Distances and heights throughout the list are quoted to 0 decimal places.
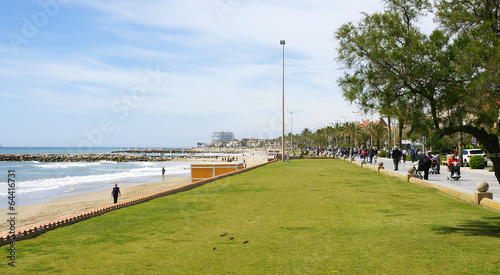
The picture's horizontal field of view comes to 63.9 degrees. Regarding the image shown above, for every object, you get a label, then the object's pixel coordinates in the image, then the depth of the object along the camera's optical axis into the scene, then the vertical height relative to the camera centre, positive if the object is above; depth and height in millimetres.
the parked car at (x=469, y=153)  36788 -650
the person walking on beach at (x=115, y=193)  23578 -2872
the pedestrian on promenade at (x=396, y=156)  27984 -728
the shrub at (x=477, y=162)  31219 -1251
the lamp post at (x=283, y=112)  49125 +4085
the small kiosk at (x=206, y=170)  29234 -1889
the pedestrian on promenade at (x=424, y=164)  20297 -925
